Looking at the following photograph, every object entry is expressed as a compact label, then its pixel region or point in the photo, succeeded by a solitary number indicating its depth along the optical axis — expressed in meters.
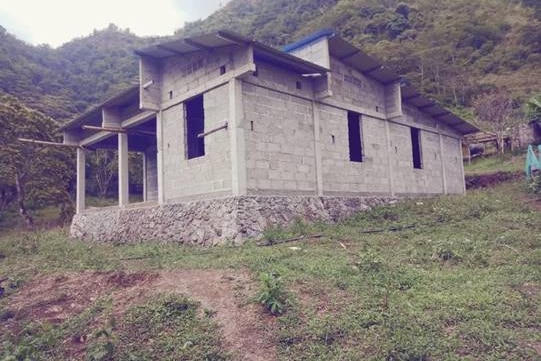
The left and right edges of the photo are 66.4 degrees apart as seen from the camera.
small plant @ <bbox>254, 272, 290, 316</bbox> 5.44
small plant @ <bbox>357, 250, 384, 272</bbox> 6.82
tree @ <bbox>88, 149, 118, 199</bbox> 29.92
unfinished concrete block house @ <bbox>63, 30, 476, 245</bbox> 9.85
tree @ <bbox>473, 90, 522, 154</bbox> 26.29
